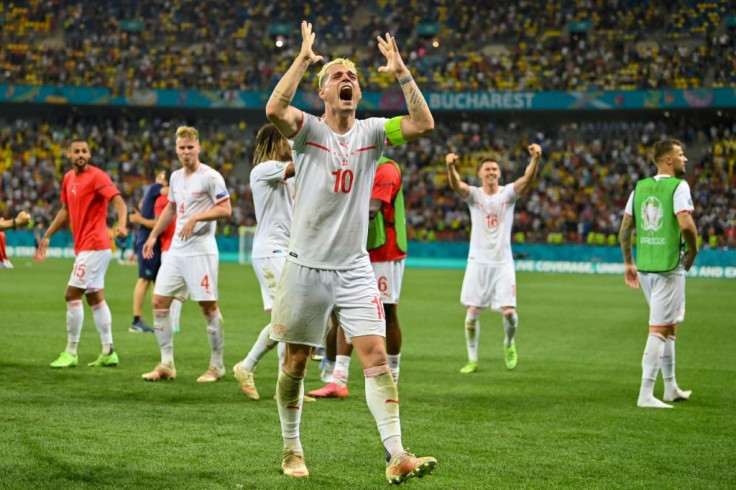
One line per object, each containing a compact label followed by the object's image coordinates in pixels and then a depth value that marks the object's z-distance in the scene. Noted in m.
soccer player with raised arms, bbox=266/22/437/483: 5.74
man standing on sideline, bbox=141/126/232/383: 9.76
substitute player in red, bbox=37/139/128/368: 10.59
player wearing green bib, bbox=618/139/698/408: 8.84
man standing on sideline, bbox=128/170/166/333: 14.30
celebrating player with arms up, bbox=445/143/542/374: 11.64
